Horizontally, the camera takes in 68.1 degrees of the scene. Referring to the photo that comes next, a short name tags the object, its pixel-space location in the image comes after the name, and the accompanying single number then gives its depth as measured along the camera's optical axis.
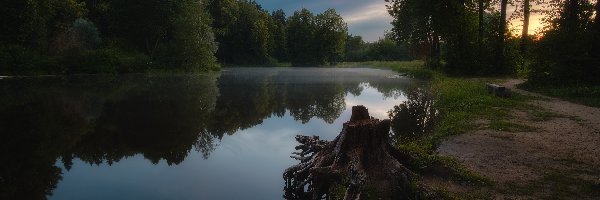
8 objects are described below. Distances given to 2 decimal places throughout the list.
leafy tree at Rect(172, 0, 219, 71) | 61.06
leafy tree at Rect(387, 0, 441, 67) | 47.84
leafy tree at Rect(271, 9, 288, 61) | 125.13
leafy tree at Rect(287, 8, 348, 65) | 117.94
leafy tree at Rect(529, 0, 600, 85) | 24.55
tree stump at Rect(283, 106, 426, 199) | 7.34
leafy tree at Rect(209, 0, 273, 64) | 103.56
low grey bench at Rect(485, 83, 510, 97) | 22.08
